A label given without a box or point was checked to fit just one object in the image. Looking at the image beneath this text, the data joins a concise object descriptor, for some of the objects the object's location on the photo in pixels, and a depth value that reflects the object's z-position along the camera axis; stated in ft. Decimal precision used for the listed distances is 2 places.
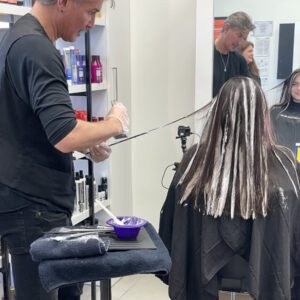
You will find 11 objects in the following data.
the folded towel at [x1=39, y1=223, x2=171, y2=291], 3.43
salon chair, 5.95
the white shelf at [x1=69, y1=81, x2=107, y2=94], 7.85
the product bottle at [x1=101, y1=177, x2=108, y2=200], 9.34
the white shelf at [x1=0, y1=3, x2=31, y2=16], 5.94
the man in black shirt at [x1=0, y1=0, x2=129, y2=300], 3.93
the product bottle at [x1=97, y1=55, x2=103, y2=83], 8.77
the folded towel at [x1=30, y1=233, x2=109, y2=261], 3.47
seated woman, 5.62
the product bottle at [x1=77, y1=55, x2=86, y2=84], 8.18
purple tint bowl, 3.89
